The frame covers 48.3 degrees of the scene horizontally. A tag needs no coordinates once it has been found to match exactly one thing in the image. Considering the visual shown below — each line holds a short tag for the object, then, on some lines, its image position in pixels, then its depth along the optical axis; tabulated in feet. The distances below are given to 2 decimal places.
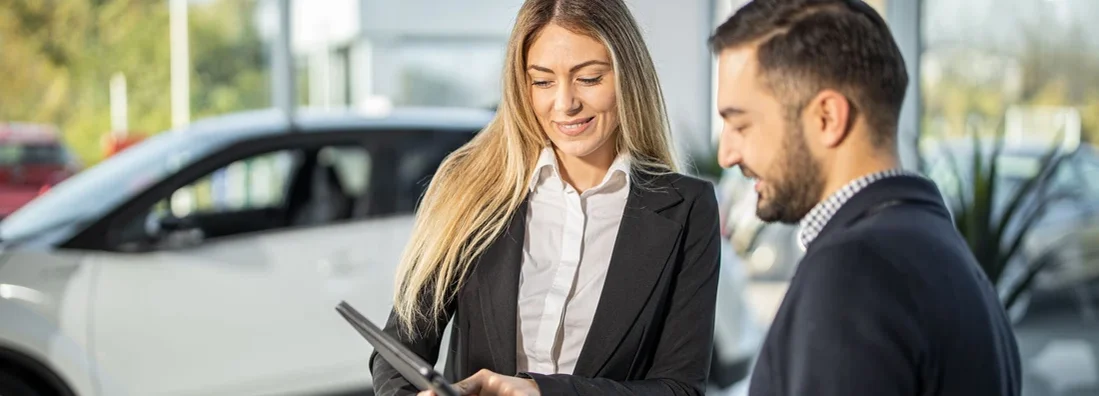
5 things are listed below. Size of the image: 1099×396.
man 3.59
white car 13.03
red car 23.24
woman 6.05
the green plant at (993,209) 13.62
